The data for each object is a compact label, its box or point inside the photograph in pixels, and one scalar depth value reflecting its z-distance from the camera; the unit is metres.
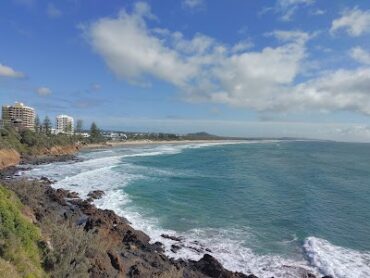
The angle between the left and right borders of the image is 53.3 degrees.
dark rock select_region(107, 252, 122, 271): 16.12
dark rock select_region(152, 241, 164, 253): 20.81
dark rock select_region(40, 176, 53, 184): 41.84
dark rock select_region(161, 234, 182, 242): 22.91
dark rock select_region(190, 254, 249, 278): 17.69
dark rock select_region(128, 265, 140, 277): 16.40
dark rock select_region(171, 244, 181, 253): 21.17
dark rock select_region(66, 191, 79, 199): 33.44
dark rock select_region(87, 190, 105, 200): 34.44
